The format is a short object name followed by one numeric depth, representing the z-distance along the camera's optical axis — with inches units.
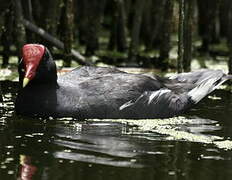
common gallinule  535.2
